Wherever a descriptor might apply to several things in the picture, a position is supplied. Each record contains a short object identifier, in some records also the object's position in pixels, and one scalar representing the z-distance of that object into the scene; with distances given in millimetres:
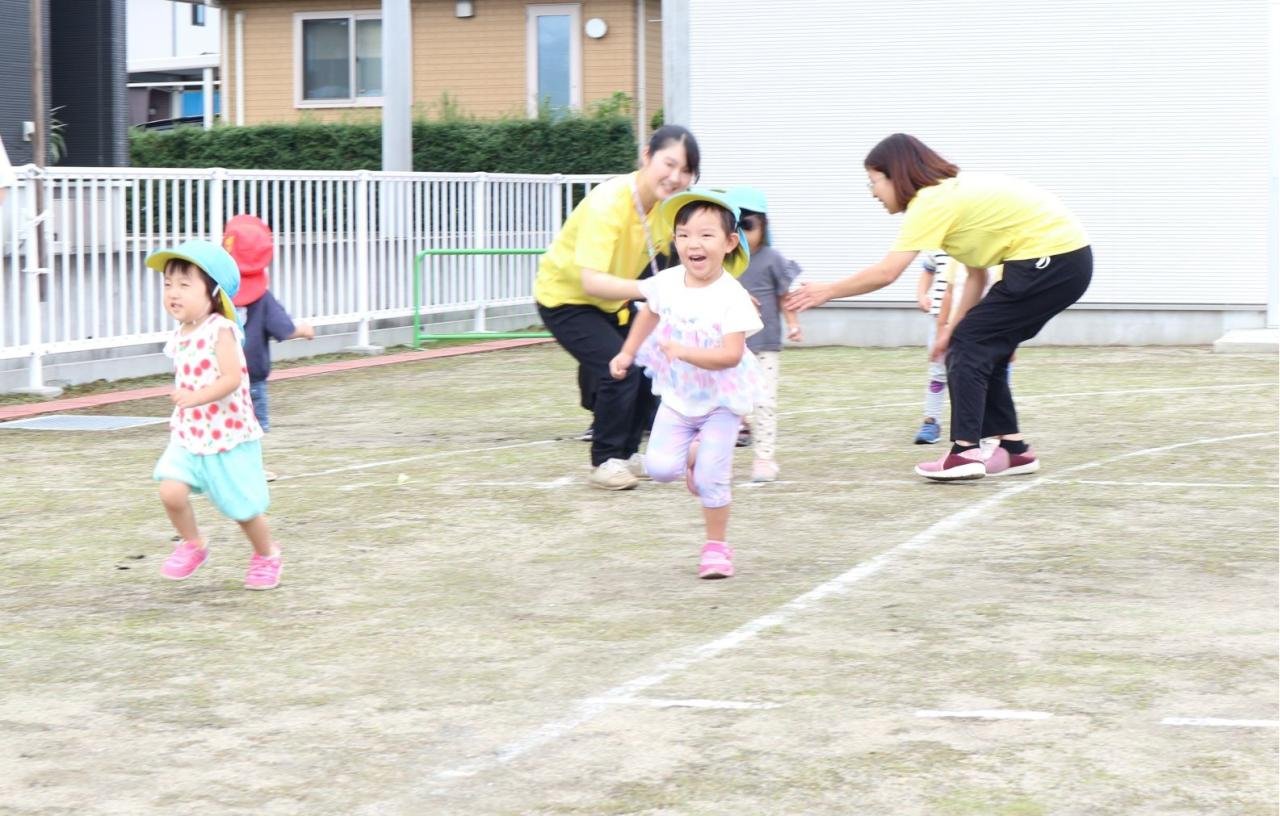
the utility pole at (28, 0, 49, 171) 19125
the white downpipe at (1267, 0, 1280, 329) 16906
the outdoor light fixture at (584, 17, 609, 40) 30625
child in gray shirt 9586
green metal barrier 17797
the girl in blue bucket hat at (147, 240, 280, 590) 6828
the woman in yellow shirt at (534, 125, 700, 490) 8648
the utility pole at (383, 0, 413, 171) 22797
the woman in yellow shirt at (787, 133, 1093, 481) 8961
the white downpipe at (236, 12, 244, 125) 33094
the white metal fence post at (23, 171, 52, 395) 13750
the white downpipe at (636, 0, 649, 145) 30375
